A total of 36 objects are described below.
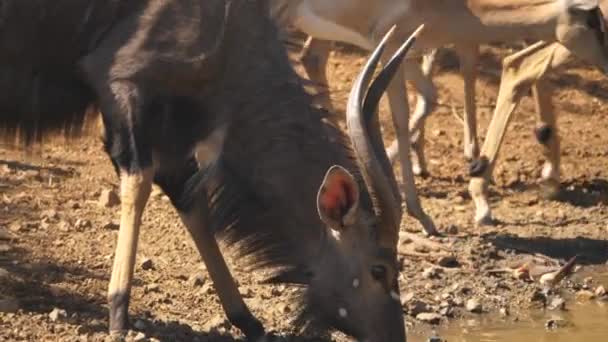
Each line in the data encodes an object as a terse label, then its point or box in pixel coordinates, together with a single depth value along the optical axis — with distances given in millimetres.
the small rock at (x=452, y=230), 22609
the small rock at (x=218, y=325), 16891
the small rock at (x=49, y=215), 20578
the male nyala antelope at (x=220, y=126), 15250
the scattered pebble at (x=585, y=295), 20427
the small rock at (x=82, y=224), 20375
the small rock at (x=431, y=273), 20292
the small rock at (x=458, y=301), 19484
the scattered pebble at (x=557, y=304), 19859
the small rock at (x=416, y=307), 18703
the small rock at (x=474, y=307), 19328
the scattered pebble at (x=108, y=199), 21625
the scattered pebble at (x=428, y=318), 18609
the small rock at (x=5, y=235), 19312
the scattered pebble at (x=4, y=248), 18734
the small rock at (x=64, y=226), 20203
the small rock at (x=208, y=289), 18375
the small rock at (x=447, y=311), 18969
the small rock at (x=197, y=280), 18623
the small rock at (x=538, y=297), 20031
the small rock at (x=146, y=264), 19000
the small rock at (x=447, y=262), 20922
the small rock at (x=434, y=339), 17719
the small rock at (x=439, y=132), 27937
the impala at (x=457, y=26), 22687
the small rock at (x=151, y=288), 18047
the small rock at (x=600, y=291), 20500
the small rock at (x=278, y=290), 18687
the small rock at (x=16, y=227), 19812
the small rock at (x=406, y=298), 18812
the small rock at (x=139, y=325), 16175
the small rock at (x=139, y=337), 15406
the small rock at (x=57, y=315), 16125
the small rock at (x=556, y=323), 19134
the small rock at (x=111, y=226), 20562
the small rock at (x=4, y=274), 17453
